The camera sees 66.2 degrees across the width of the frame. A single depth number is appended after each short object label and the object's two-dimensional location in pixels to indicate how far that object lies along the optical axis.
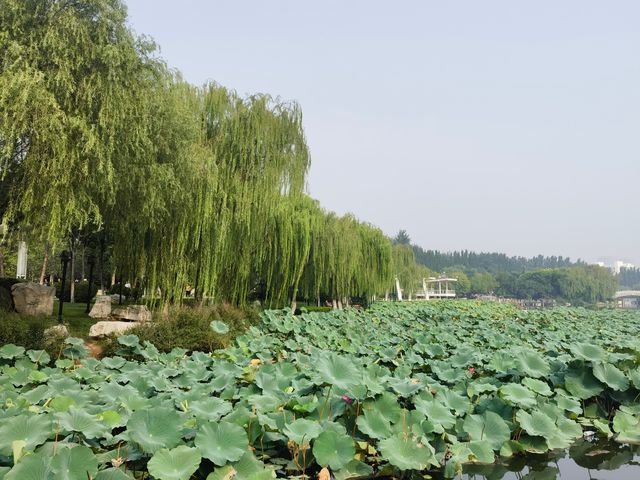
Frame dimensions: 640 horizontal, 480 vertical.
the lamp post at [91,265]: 13.66
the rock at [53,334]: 7.02
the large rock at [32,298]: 11.01
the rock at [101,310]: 13.07
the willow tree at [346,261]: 20.42
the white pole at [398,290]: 43.37
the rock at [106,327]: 9.18
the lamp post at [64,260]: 11.53
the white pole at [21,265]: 23.57
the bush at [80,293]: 23.56
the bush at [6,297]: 10.46
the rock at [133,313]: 11.05
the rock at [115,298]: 21.07
